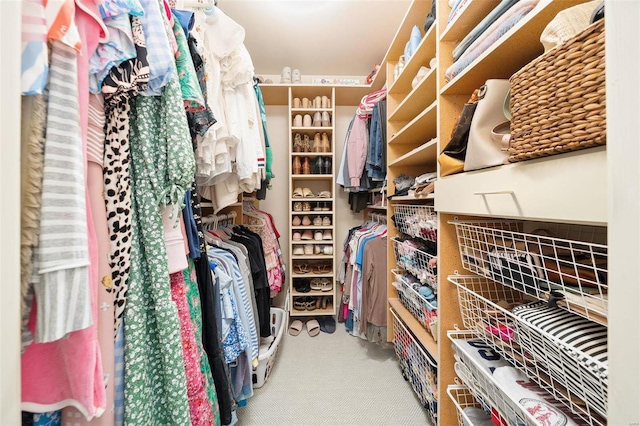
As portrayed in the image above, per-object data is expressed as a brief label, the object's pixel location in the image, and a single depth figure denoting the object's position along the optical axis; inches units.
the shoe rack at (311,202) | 87.3
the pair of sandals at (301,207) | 89.7
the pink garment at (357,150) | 80.8
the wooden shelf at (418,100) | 47.0
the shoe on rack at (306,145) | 90.4
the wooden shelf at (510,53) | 23.8
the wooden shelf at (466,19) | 33.3
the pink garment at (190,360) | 26.9
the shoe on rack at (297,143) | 89.7
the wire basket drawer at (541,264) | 22.0
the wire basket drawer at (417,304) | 45.1
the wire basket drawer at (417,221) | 45.8
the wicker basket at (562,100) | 16.2
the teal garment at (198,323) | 29.9
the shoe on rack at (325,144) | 89.0
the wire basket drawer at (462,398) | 37.7
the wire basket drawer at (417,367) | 45.9
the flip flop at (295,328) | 84.0
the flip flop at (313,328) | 83.3
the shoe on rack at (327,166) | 89.7
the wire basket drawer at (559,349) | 19.2
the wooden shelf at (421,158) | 46.8
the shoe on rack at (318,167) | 89.4
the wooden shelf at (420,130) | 46.2
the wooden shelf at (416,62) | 45.7
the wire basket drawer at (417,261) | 46.1
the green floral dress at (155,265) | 22.7
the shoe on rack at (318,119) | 88.0
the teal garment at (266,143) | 63.6
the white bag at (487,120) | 28.0
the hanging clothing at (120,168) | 21.6
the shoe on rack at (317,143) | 89.4
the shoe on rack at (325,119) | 88.0
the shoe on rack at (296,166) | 88.7
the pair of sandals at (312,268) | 90.3
